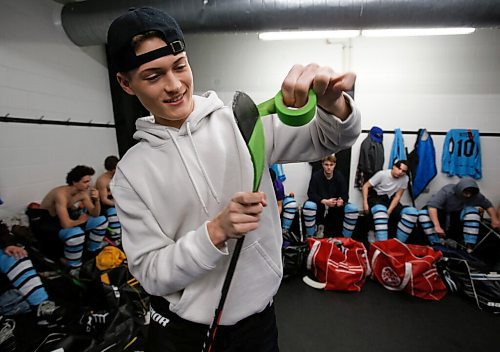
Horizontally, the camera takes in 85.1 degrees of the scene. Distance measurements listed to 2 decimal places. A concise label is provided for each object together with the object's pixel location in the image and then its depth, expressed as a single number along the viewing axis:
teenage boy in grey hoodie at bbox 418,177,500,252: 3.00
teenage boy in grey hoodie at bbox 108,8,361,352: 0.65
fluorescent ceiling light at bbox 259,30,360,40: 3.13
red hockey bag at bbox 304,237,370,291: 2.48
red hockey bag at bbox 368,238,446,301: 2.36
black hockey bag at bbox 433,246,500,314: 2.23
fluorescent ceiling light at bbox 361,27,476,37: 2.87
